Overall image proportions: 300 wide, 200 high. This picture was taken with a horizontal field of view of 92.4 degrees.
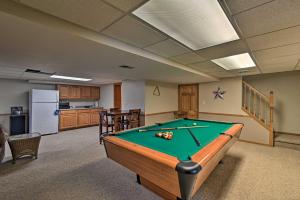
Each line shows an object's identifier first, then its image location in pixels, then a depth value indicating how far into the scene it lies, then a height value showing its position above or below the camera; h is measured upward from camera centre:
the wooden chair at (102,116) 4.28 -0.54
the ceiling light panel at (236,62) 2.79 +0.82
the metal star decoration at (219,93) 5.29 +0.24
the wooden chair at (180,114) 6.21 -0.64
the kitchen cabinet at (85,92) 6.86 +0.31
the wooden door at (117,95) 6.94 +0.18
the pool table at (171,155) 1.17 -0.57
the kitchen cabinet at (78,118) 5.89 -0.88
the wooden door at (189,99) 6.11 +0.01
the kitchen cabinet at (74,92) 6.46 +0.30
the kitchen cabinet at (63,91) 6.14 +0.31
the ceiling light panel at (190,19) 1.26 +0.82
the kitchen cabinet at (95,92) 7.29 +0.31
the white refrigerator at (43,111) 5.01 -0.46
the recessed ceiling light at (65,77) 4.52 +0.71
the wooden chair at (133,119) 4.74 -0.68
